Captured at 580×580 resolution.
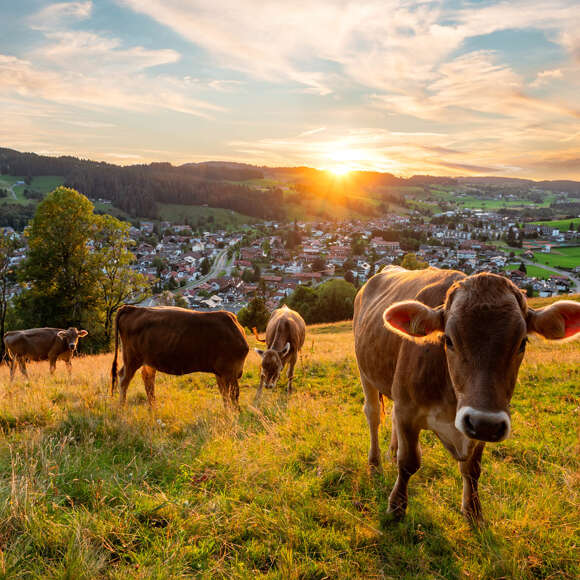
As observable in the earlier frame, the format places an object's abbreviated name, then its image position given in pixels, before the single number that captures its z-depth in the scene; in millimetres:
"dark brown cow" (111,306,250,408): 7793
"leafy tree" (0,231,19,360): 25109
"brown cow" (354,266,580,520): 2727
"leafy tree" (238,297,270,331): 44719
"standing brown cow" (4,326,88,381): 13602
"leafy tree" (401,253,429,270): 56500
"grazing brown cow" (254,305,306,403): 9320
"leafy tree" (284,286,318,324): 60344
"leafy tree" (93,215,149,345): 28016
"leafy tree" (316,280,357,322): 60062
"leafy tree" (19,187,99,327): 25203
